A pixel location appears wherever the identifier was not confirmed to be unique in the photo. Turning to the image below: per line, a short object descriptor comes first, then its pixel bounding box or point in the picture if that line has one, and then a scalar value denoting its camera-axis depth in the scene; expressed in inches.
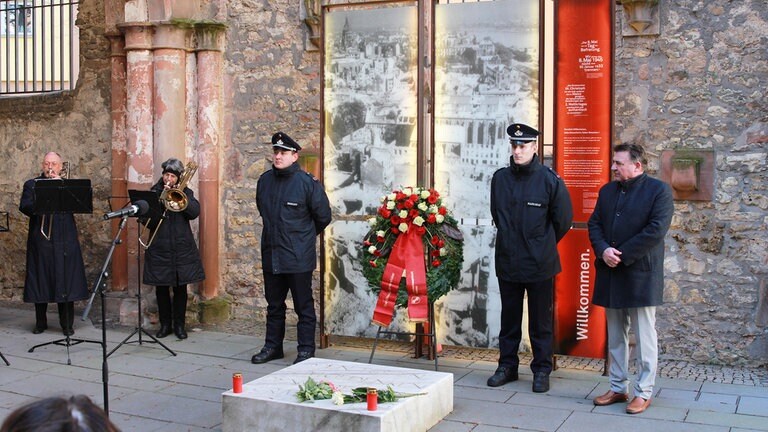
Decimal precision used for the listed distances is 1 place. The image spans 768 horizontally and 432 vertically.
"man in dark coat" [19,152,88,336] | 351.9
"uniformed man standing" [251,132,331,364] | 297.9
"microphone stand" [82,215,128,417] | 225.6
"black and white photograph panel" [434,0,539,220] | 291.1
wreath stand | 292.8
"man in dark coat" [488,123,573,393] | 265.0
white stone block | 203.5
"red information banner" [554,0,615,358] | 284.1
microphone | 243.8
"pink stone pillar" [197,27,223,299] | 378.3
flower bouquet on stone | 212.2
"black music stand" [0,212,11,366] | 436.7
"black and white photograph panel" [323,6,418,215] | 310.0
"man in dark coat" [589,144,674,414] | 236.4
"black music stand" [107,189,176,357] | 323.6
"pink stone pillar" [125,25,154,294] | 379.9
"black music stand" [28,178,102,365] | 327.3
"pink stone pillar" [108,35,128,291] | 392.8
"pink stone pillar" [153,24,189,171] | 376.8
